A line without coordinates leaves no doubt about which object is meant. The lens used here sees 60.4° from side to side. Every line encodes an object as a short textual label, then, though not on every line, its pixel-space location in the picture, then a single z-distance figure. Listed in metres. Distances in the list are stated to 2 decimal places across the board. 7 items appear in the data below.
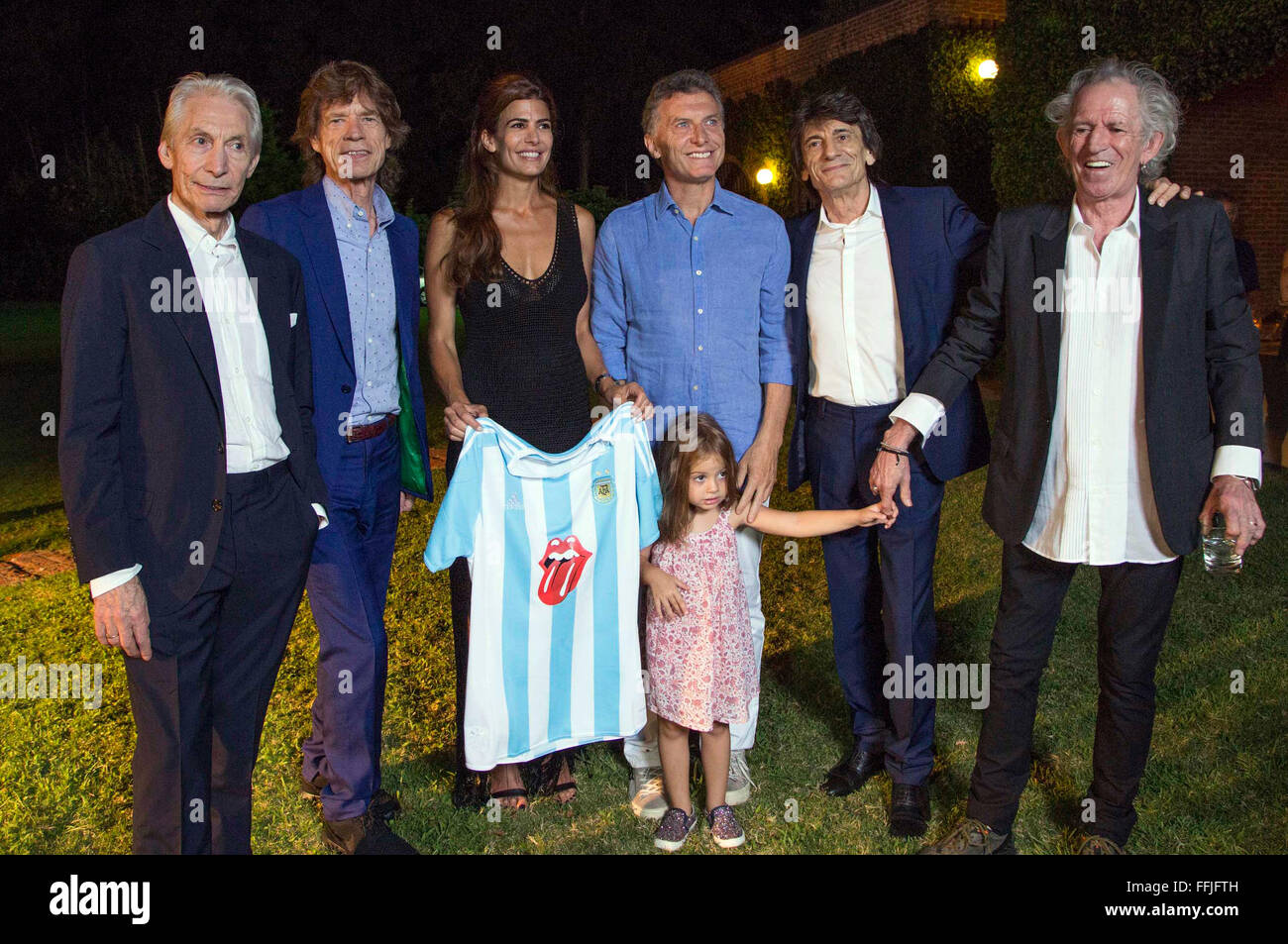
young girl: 3.79
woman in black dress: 3.77
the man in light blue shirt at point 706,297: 3.93
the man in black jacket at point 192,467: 2.69
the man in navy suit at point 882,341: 3.89
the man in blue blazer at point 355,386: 3.64
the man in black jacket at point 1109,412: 3.10
